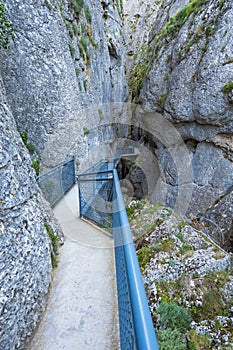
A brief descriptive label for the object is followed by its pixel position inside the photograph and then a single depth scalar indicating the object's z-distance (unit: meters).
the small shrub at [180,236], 4.03
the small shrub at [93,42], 13.19
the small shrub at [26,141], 8.00
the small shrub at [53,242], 3.03
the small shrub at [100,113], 14.04
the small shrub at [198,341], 2.43
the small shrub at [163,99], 12.95
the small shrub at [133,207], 5.18
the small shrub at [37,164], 7.62
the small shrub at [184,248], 3.72
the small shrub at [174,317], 2.70
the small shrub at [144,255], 3.60
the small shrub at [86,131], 10.99
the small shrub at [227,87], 9.73
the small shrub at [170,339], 2.37
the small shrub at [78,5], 10.85
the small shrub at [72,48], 10.07
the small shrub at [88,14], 12.37
